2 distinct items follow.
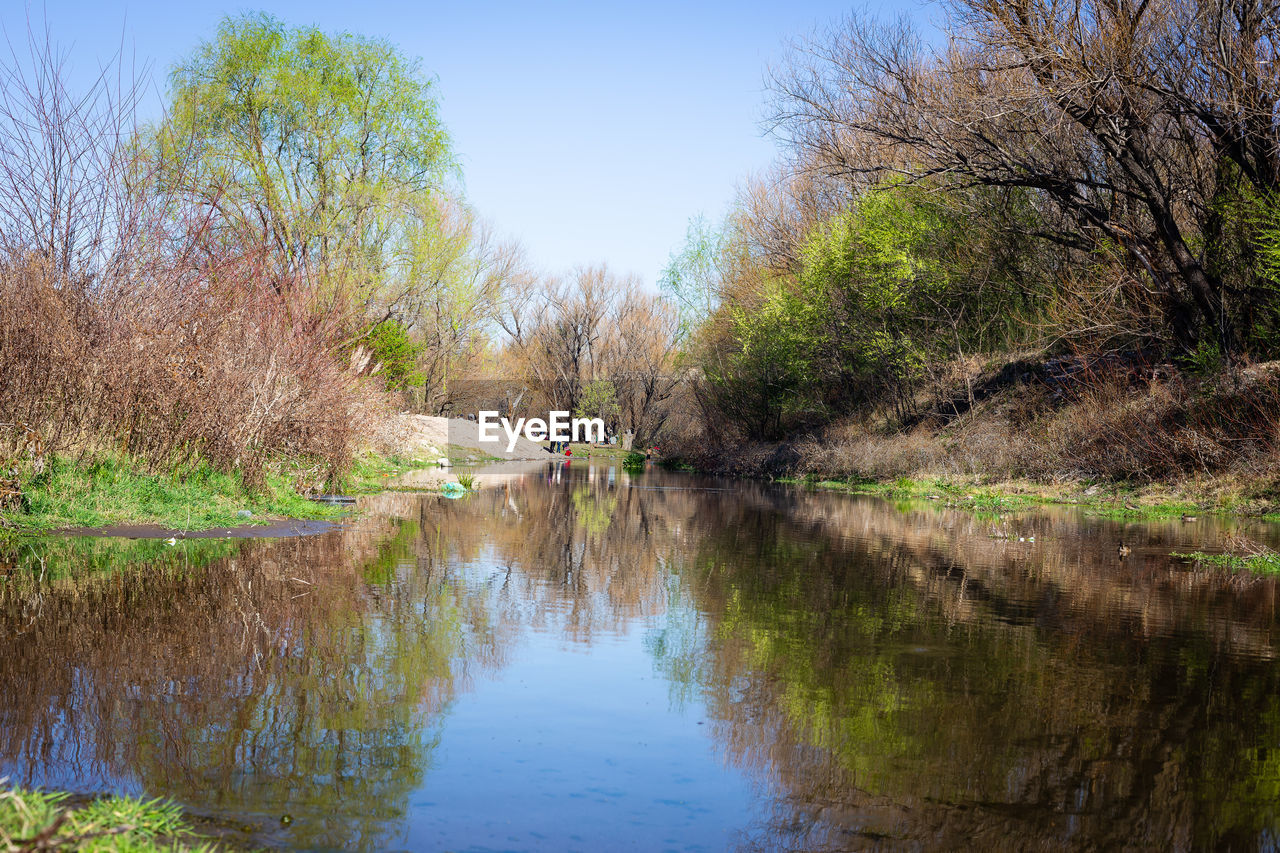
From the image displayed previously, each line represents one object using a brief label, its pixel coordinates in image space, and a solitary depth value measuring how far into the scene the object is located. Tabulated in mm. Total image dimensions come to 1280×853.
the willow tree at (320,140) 31359
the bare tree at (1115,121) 19922
